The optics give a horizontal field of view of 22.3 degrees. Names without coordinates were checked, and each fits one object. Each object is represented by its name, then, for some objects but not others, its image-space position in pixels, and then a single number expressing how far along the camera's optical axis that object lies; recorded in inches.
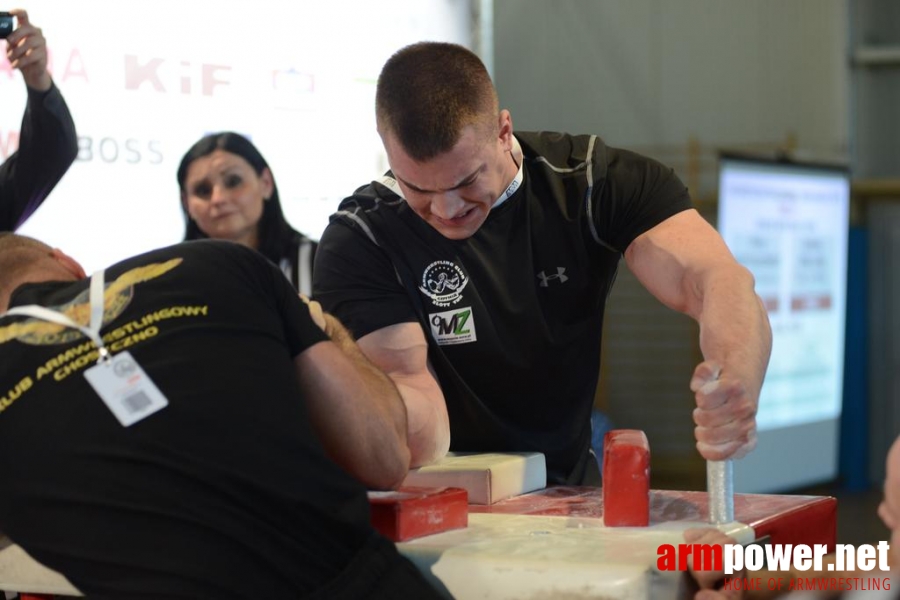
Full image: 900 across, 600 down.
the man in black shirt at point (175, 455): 88.6
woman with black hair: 152.3
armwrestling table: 87.6
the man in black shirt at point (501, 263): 107.7
